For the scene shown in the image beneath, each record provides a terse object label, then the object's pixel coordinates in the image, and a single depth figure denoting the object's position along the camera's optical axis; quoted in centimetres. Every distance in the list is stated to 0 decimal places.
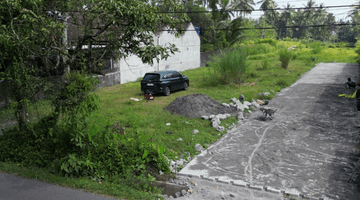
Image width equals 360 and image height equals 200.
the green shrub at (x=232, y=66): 1836
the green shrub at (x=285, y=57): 2675
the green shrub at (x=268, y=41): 4776
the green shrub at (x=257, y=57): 3738
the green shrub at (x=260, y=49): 4156
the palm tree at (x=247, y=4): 5467
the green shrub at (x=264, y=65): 2747
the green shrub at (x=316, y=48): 3966
